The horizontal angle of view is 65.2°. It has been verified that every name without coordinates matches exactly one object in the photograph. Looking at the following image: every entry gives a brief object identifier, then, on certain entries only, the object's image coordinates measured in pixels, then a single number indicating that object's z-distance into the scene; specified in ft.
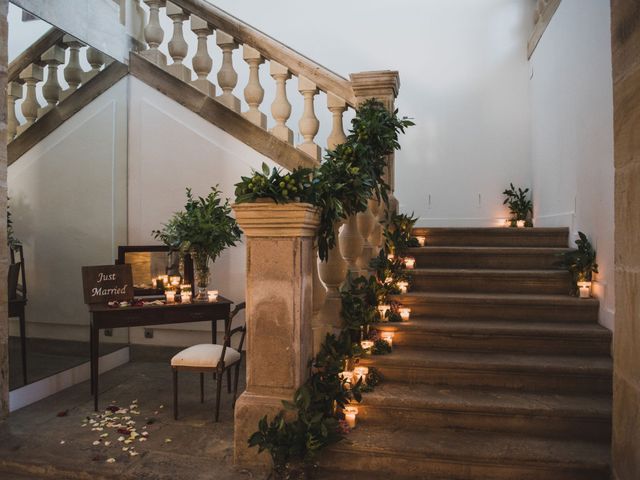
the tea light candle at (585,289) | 12.30
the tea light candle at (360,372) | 10.21
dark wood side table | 12.07
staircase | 8.50
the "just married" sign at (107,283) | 12.75
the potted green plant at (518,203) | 20.54
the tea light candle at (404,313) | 12.09
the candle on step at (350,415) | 9.29
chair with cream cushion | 10.86
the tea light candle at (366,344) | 10.85
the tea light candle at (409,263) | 14.17
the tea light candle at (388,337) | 11.27
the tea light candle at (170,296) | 13.16
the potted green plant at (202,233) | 13.39
